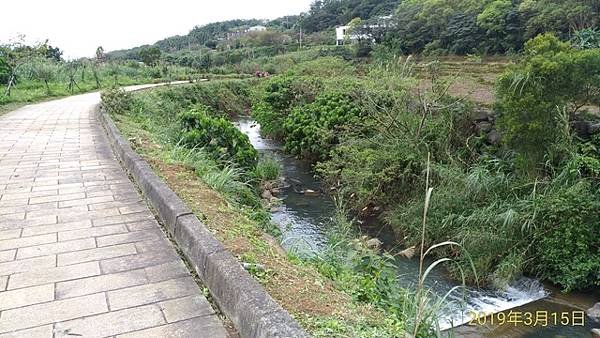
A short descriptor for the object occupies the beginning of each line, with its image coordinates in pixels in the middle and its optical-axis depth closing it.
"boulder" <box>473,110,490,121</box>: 11.45
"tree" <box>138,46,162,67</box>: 42.66
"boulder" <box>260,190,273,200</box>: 11.74
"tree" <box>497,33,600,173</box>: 8.34
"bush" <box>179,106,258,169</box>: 9.23
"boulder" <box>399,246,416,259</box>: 8.74
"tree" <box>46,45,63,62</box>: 37.31
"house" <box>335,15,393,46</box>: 37.78
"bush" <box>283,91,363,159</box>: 14.50
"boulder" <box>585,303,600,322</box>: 6.54
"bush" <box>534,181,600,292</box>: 7.31
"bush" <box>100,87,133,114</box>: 13.51
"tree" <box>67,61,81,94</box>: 24.32
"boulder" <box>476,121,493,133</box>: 11.18
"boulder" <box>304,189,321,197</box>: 12.74
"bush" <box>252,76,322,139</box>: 18.59
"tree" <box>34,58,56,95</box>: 25.50
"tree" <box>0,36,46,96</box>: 22.06
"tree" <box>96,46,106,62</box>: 38.19
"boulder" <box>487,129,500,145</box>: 10.73
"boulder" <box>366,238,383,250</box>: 9.04
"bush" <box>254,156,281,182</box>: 13.24
